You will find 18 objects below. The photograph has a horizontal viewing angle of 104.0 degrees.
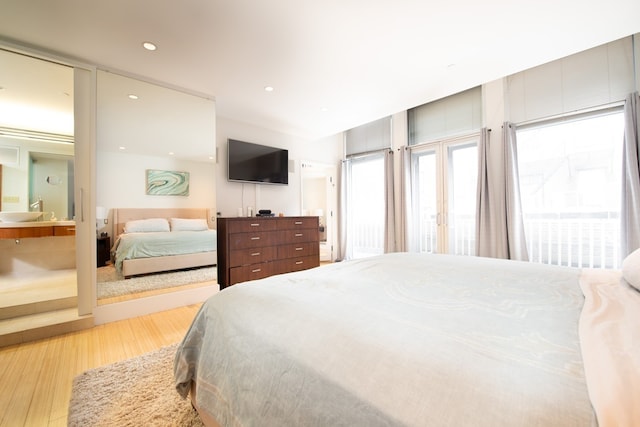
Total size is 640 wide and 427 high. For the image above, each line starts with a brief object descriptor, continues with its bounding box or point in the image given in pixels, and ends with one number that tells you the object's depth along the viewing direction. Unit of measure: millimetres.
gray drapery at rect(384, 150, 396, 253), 4457
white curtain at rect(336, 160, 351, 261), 5289
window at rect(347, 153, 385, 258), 4898
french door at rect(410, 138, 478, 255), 3742
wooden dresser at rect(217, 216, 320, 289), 3366
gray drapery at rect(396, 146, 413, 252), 4242
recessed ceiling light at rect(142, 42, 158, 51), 2188
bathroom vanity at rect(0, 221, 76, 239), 2650
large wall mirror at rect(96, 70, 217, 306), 2566
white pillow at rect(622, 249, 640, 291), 1036
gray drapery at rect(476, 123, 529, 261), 3193
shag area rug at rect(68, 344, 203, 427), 1288
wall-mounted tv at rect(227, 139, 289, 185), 3939
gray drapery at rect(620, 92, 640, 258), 2484
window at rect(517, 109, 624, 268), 2723
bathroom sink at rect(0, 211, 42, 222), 2729
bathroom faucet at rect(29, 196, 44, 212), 3126
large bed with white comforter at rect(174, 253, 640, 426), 482
